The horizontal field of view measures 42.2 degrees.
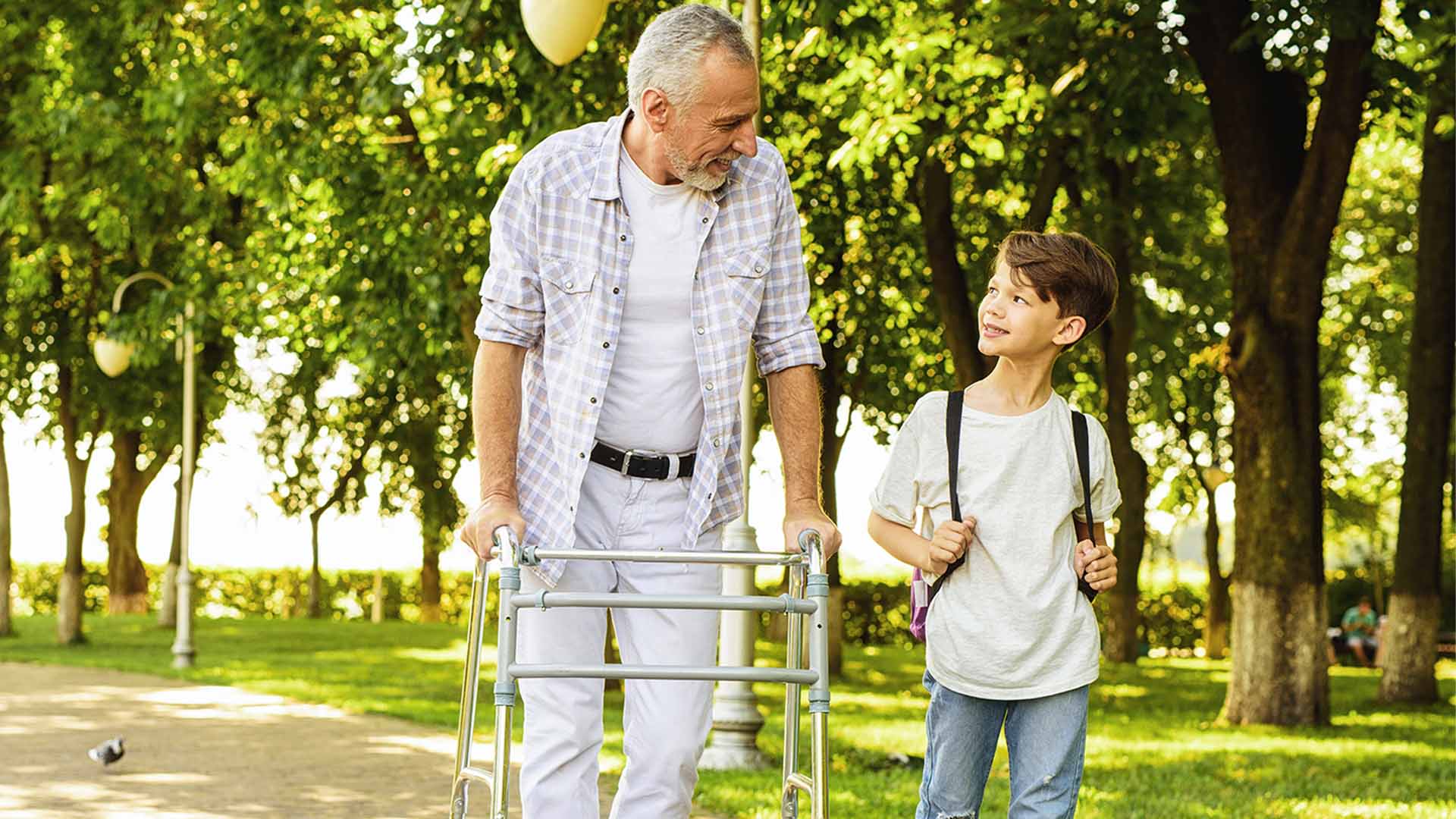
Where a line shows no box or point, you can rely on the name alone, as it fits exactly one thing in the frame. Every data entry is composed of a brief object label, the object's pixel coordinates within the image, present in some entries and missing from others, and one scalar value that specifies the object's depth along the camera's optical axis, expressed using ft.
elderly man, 13.44
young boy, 13.76
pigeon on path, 36.32
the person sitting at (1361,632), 111.65
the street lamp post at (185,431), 71.26
